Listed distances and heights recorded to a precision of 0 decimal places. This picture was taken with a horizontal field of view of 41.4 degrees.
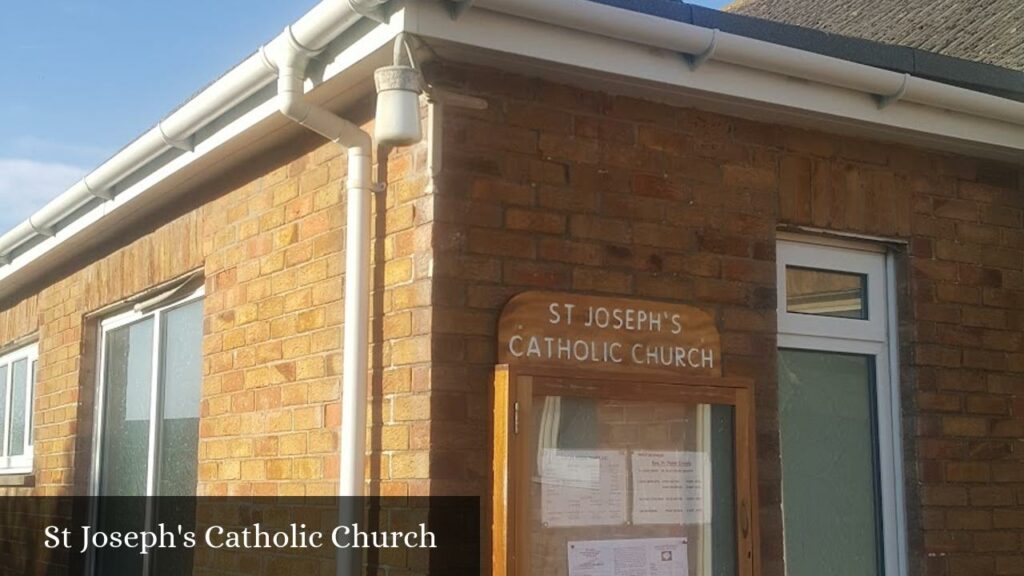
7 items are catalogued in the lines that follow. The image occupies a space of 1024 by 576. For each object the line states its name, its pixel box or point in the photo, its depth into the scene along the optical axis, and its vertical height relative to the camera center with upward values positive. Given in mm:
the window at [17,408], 8523 +660
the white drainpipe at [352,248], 4363 +863
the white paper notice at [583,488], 4270 +80
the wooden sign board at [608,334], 4309 +584
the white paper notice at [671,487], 4465 +86
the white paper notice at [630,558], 4309 -143
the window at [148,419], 6160 +445
